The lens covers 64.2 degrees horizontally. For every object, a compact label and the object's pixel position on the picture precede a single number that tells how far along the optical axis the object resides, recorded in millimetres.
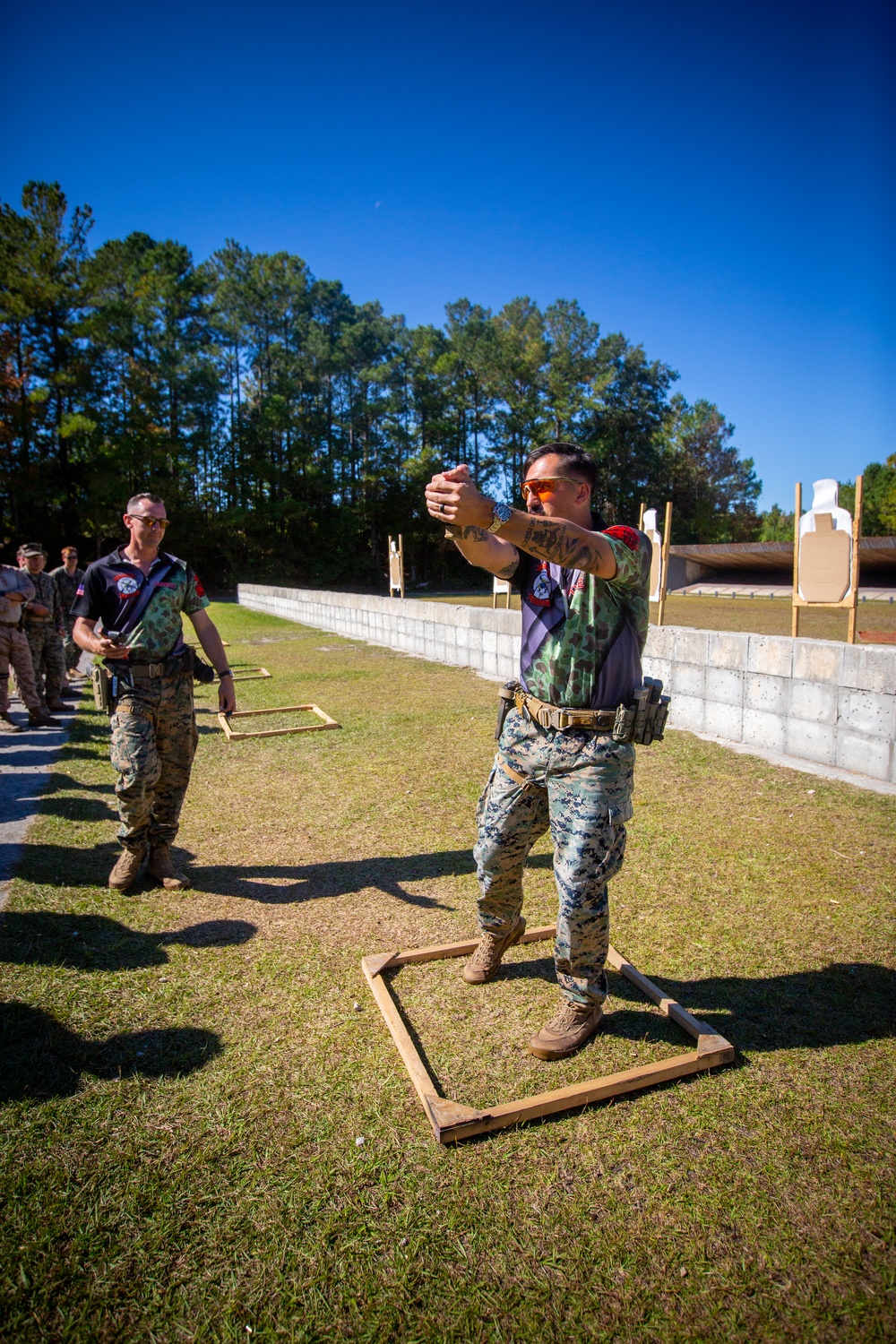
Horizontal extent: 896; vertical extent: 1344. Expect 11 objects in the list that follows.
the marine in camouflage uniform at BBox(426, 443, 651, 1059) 2475
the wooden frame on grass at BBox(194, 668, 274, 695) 11664
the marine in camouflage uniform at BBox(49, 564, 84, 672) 9805
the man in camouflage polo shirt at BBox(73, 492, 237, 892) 3770
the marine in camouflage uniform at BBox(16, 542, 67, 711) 8531
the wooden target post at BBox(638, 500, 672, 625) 9986
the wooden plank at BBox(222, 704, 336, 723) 8430
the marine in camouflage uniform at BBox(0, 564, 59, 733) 7801
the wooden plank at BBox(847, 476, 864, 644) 7291
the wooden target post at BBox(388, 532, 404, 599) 21094
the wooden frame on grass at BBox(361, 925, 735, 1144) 2256
